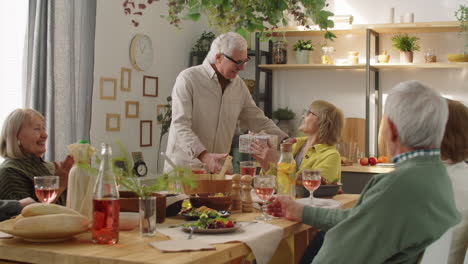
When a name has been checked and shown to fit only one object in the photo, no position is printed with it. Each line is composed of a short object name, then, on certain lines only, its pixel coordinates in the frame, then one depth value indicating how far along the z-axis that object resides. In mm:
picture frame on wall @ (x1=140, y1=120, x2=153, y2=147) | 5786
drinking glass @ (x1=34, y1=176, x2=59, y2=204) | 2215
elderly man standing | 3723
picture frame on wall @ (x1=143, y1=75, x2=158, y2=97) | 5789
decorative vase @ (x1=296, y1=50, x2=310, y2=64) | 5883
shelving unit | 5434
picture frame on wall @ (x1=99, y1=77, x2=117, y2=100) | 5297
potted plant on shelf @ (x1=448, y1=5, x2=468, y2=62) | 5285
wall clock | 5598
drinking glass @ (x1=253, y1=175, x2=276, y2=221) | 2375
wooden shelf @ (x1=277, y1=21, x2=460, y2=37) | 5383
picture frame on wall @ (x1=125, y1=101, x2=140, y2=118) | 5582
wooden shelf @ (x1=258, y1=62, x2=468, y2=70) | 5391
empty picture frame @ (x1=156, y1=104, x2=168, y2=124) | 5982
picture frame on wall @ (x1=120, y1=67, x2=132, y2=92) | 5508
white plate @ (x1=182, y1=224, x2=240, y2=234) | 2031
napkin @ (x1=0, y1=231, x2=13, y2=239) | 1938
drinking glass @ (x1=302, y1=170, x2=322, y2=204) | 2600
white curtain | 4379
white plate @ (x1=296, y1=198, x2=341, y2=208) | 2613
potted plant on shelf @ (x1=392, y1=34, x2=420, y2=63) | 5512
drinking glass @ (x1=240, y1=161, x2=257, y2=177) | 2951
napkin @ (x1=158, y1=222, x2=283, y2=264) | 1972
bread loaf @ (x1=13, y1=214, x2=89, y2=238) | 1836
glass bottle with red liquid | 1865
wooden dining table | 1696
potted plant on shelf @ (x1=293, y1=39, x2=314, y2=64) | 5883
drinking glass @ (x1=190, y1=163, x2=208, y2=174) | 2762
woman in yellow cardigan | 3158
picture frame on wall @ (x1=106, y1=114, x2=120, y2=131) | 5363
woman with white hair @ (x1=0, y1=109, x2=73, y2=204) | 2779
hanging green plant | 2191
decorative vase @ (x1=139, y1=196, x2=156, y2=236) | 1979
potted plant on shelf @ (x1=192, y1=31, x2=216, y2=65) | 6211
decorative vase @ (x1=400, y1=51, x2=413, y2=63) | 5516
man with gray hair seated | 1715
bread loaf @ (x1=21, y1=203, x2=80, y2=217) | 1924
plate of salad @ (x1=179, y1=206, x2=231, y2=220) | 2229
